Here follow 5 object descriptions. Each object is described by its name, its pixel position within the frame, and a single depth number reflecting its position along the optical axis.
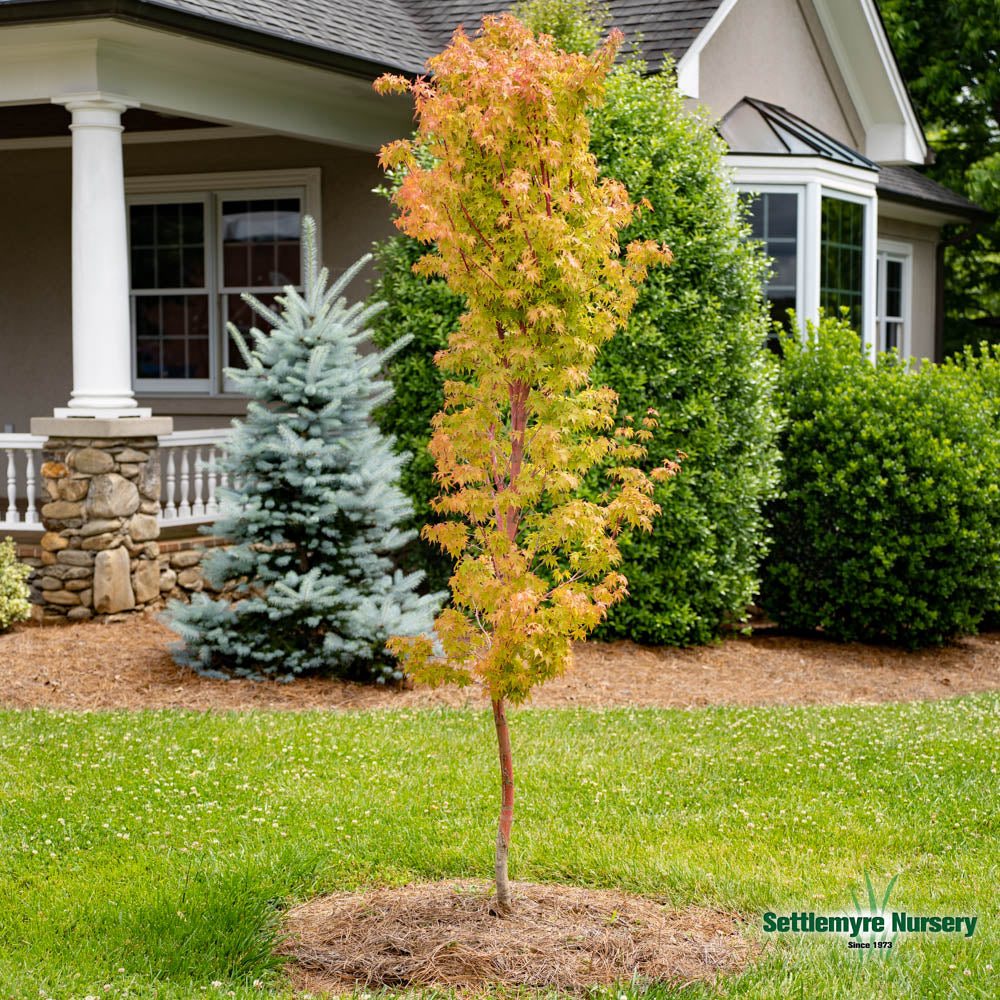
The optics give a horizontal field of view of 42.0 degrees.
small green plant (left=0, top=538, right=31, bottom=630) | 8.48
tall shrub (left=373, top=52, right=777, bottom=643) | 8.70
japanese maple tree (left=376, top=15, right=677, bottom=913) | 3.90
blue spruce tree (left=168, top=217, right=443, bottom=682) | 7.48
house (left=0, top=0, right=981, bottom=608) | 8.63
